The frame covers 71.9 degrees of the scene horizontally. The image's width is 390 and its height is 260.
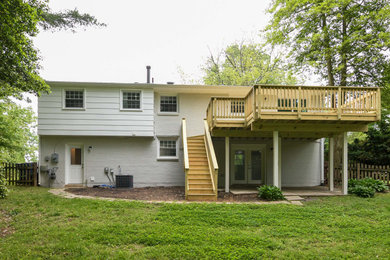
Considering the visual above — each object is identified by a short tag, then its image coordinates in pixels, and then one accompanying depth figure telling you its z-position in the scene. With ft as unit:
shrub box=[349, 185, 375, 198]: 32.19
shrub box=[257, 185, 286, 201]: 30.22
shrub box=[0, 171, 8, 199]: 29.96
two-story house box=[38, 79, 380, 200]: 33.42
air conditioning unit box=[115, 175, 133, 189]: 40.45
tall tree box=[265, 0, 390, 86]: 44.91
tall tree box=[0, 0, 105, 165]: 21.09
